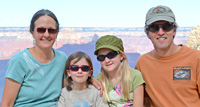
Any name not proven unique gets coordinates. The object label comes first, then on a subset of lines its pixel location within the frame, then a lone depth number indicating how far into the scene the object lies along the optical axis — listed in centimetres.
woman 260
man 268
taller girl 271
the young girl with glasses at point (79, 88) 273
